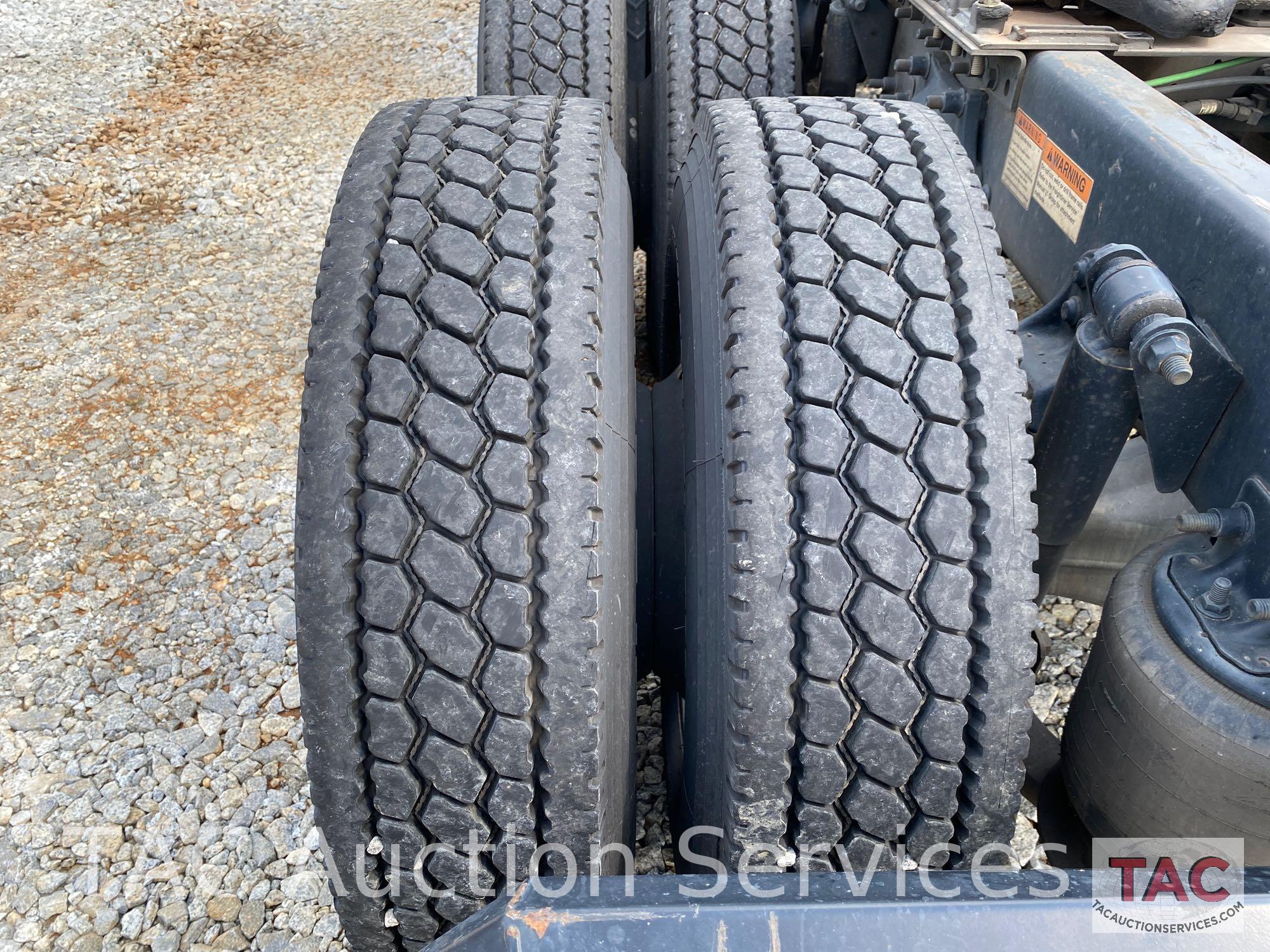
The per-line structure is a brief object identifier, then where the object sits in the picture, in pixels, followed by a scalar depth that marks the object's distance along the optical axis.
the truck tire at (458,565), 1.32
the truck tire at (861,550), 1.33
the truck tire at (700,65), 3.11
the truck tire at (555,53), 3.18
